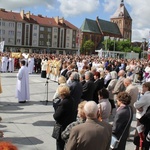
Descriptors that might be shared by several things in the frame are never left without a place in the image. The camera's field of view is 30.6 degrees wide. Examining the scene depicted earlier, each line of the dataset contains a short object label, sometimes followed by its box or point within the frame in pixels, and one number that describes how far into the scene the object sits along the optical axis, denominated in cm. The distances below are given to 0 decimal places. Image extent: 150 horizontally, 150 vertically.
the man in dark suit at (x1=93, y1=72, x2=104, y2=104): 908
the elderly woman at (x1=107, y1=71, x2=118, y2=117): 923
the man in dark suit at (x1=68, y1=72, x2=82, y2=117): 746
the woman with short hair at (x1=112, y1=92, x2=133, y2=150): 497
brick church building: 12609
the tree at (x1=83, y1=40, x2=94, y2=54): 10881
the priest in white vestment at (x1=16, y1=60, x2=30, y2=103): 1142
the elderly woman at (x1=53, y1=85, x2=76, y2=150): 525
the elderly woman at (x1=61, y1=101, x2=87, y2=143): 422
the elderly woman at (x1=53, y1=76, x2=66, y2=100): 767
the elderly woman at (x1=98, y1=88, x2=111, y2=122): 577
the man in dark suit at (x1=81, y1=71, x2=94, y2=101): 838
